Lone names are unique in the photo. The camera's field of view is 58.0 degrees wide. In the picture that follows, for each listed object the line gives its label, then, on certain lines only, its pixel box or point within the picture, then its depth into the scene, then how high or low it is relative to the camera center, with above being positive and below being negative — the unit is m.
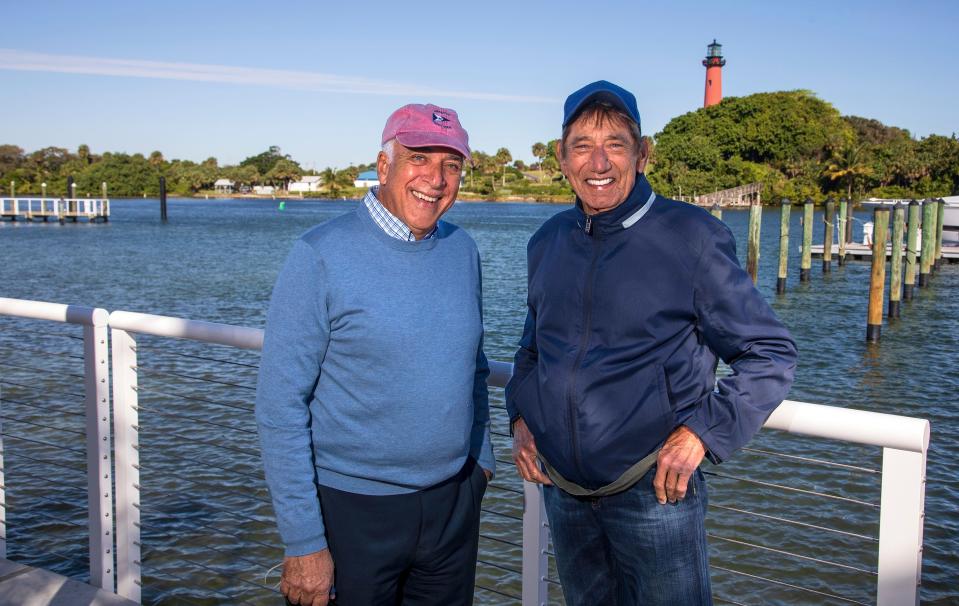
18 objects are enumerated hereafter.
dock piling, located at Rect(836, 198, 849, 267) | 29.45 -0.61
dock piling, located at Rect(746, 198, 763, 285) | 24.50 -0.76
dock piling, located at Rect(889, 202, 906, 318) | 20.03 -1.32
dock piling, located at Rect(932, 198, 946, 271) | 26.15 -0.72
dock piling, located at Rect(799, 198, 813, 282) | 26.72 -1.11
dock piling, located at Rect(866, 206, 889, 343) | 17.42 -1.50
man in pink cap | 2.20 -0.46
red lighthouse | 102.12 +16.50
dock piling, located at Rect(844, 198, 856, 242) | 30.29 -0.22
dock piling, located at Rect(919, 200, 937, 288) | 23.44 -0.75
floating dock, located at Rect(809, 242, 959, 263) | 29.08 -1.31
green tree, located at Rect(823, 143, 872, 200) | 83.19 +4.48
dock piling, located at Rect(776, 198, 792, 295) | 24.44 -0.89
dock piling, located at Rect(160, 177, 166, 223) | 68.12 +0.56
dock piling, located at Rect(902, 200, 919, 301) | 21.30 -0.93
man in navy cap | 2.03 -0.37
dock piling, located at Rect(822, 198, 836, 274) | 27.64 -1.13
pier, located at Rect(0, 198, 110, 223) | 59.53 -0.47
